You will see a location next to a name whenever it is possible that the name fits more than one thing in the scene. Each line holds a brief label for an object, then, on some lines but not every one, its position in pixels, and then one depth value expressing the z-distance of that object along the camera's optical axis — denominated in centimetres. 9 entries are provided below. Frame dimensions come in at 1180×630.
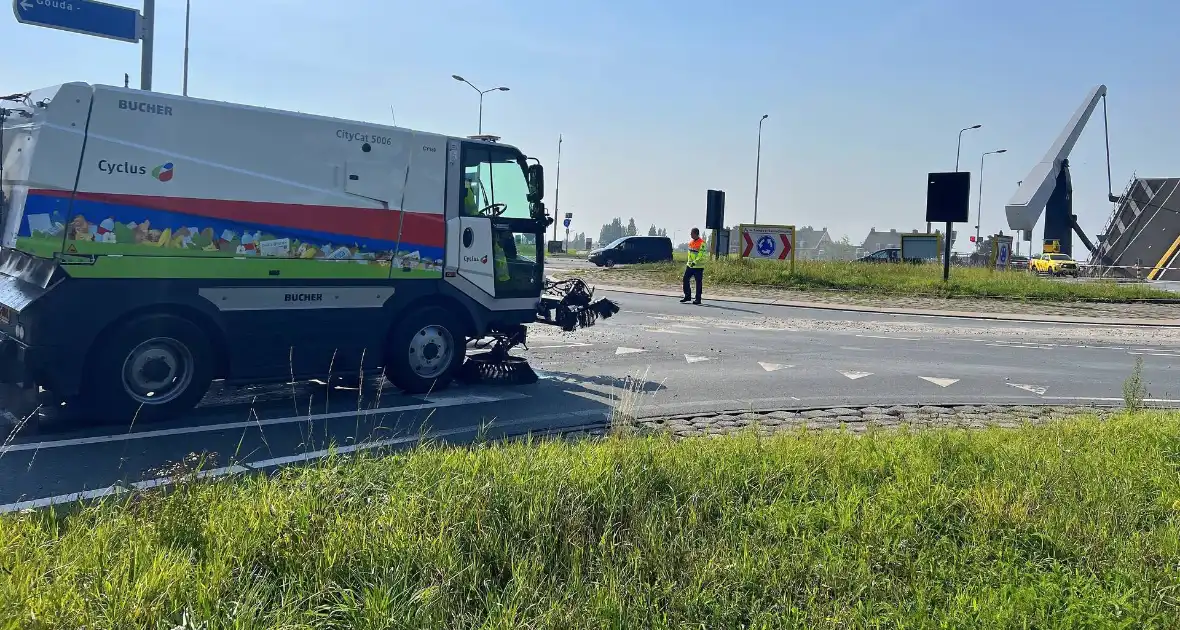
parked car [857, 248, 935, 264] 4674
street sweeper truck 683
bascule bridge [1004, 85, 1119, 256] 6675
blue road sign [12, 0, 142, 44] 1152
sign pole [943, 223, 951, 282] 2642
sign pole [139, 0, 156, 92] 1249
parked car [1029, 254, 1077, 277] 5016
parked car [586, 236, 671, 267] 4678
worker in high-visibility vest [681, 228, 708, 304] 2231
